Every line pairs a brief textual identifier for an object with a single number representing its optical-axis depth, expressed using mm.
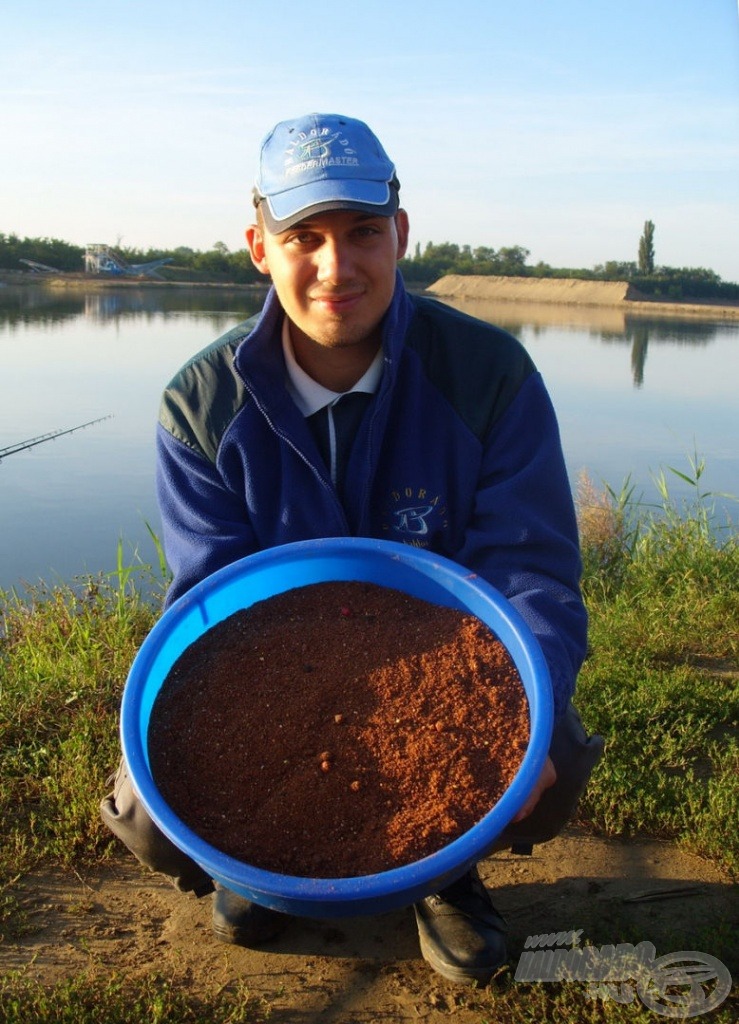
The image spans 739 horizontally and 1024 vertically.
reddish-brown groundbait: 1275
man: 1637
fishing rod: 4905
